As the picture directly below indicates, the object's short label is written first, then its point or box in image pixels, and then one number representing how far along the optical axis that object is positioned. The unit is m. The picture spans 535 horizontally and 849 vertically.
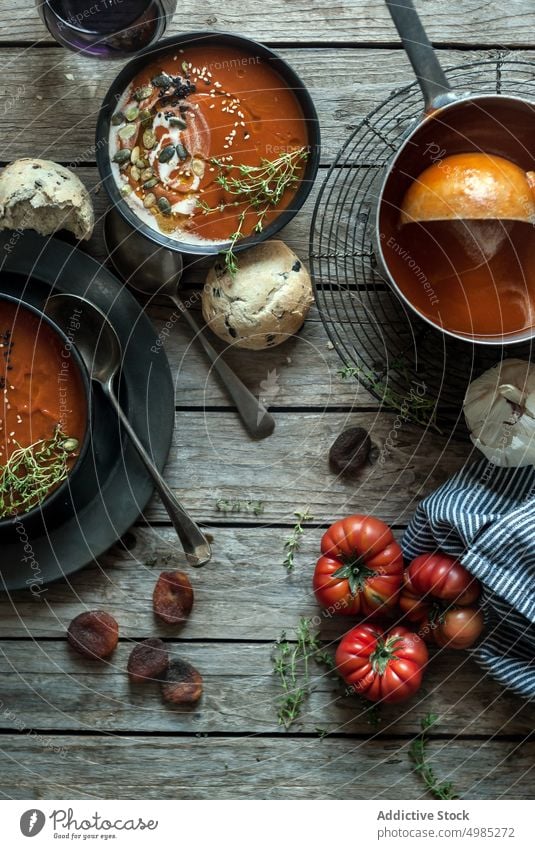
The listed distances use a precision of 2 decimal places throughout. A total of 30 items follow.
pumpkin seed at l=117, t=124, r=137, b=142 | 1.23
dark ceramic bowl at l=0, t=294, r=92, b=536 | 1.11
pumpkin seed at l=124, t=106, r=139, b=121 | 1.23
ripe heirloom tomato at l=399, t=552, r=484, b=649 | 1.24
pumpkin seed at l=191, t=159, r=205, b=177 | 1.23
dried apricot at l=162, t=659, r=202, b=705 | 1.30
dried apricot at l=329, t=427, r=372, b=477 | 1.32
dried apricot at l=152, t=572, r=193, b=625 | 1.31
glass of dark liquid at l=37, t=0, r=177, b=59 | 1.20
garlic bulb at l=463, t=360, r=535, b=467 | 1.23
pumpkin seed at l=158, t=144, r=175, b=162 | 1.23
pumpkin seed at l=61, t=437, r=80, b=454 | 1.15
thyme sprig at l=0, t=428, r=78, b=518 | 1.15
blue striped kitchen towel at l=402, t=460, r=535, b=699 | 1.23
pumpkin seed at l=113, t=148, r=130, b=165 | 1.23
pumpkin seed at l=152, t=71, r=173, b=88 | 1.23
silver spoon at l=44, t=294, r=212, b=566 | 1.23
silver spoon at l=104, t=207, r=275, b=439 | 1.28
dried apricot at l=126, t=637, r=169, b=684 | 1.30
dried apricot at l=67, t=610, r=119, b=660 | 1.29
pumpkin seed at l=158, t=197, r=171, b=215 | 1.23
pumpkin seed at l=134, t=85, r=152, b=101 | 1.23
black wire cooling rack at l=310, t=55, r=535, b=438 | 1.33
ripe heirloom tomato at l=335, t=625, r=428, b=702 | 1.23
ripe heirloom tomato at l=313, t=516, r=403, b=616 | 1.25
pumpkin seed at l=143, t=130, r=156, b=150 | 1.23
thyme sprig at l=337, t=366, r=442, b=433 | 1.32
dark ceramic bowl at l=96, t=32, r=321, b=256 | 1.21
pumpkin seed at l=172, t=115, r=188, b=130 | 1.23
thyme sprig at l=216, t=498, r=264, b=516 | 1.34
